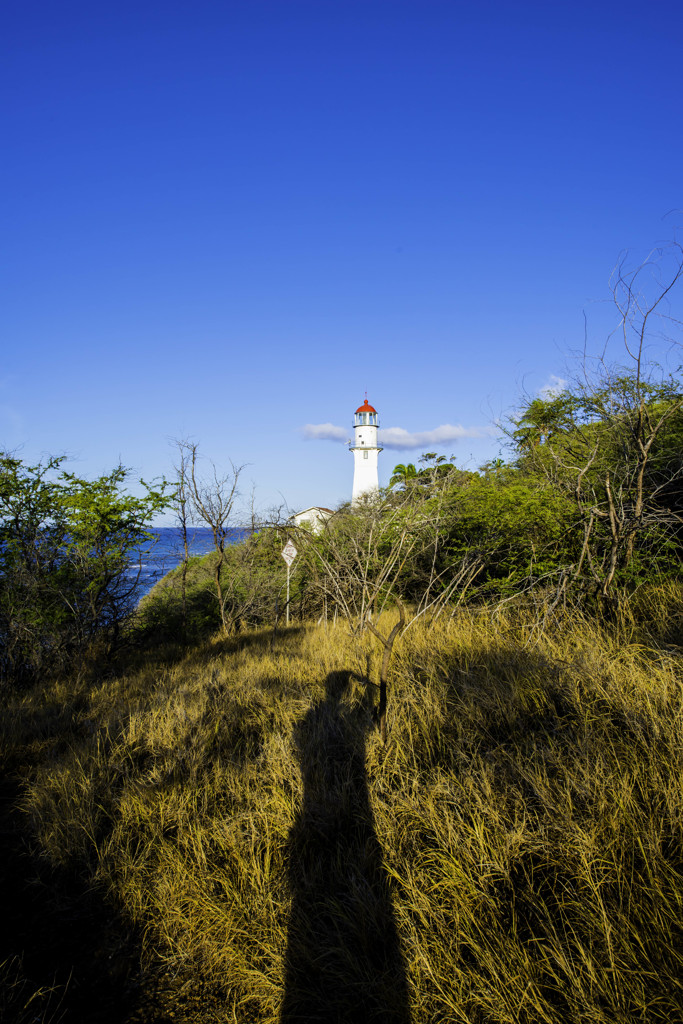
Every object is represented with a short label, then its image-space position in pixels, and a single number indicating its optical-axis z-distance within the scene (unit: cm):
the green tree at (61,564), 781
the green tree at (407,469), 3741
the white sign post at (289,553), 1047
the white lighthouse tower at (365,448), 4525
